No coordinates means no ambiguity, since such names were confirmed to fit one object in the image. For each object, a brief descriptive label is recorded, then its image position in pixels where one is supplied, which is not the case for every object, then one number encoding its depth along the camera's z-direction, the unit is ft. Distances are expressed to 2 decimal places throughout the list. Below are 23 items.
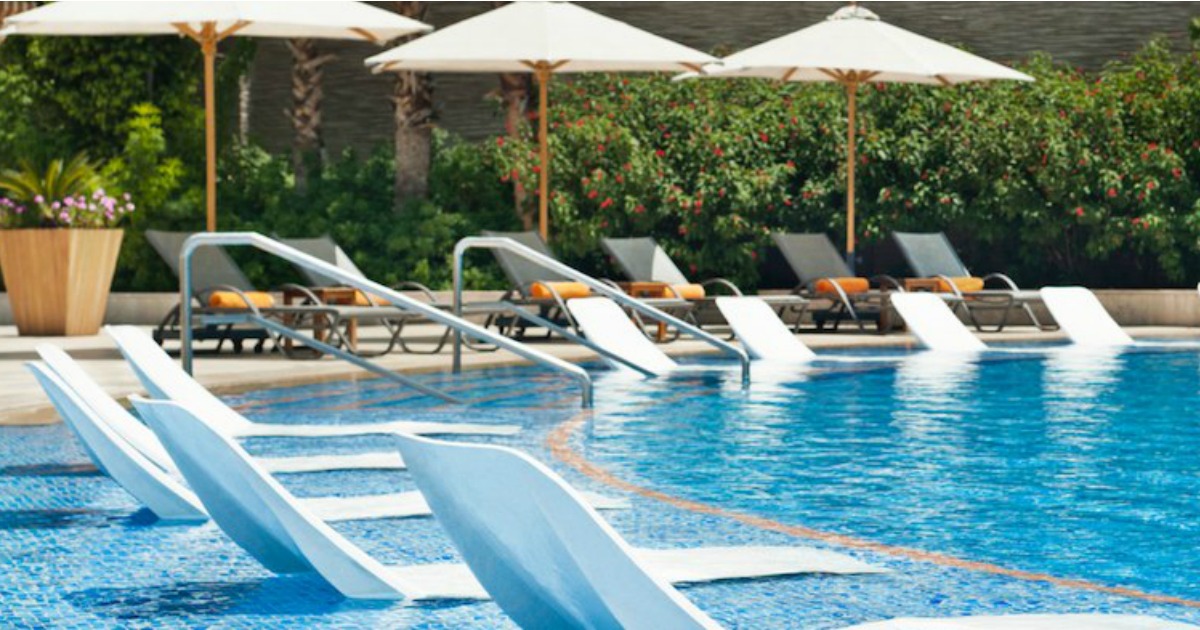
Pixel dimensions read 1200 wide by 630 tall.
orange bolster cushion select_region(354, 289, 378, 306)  51.24
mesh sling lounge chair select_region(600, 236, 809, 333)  57.77
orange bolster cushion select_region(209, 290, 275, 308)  46.70
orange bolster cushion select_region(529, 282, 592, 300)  52.75
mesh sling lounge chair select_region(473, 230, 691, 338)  52.70
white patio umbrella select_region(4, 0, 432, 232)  50.57
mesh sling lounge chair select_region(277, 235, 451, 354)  51.49
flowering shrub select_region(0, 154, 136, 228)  56.18
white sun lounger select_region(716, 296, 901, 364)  48.34
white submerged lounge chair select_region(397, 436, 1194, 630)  11.15
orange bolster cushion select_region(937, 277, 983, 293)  61.11
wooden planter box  56.03
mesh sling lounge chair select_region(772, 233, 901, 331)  59.47
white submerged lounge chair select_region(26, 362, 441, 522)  21.45
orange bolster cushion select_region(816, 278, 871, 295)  60.83
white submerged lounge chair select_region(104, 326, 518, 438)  28.17
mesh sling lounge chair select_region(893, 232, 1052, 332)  59.16
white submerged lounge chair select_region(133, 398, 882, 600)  16.30
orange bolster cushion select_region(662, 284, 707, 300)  57.62
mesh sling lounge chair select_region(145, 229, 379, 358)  45.52
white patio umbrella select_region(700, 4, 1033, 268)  60.29
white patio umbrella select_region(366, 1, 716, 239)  56.95
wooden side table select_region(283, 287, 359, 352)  50.11
